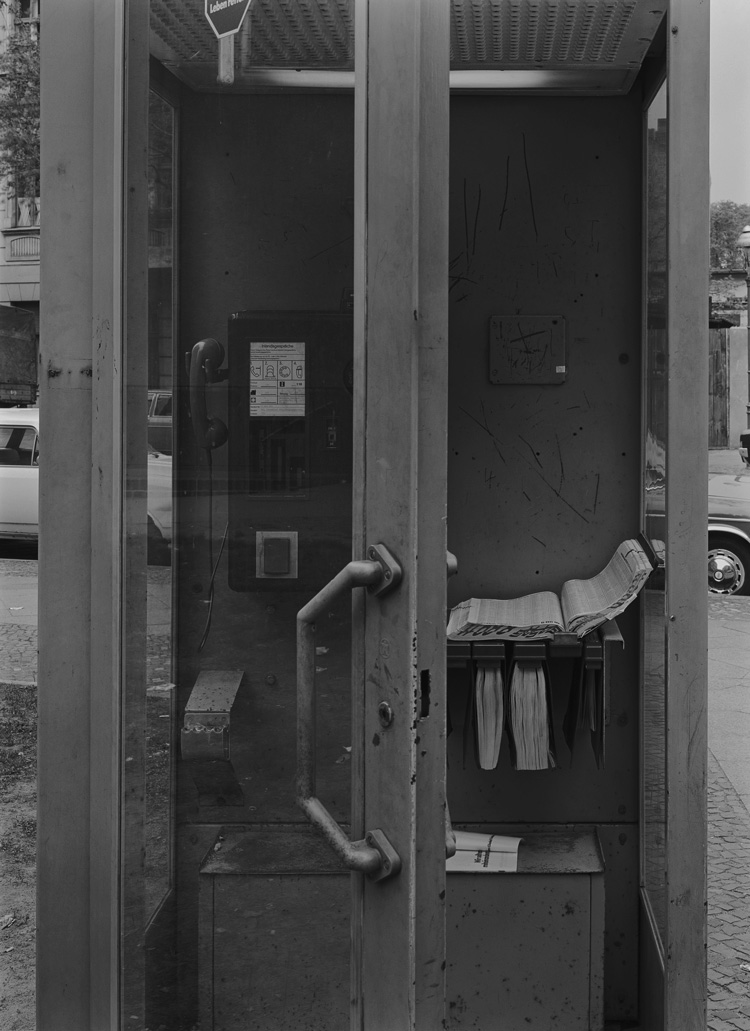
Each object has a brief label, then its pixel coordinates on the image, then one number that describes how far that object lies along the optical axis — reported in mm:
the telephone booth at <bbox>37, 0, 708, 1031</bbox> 1488
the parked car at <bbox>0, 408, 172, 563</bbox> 10477
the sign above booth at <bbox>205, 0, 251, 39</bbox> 1737
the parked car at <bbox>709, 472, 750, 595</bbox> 8547
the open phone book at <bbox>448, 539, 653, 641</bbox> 2346
